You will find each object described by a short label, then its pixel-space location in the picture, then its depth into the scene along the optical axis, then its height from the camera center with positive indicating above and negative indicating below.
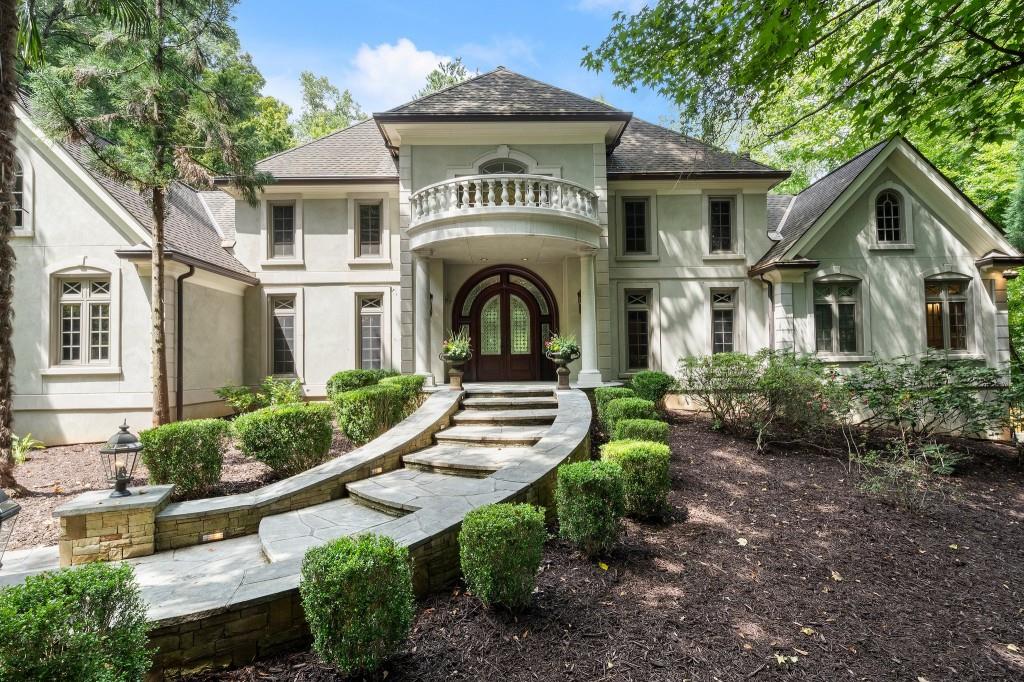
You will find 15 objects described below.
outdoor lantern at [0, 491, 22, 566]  2.78 -0.98
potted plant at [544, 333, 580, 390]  9.75 -0.11
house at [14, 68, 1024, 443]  9.94 +2.34
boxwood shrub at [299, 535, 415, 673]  2.77 -1.63
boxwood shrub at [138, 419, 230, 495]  5.68 -1.32
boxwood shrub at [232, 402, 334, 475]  6.32 -1.23
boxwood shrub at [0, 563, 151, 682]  2.10 -1.42
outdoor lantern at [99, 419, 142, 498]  4.77 -1.15
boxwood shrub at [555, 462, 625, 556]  4.24 -1.55
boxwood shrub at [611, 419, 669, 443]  6.33 -1.22
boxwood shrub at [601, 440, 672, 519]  5.12 -1.56
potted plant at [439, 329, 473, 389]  9.80 -0.16
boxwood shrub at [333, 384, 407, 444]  7.79 -1.10
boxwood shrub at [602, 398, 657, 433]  7.36 -1.08
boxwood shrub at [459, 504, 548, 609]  3.40 -1.61
